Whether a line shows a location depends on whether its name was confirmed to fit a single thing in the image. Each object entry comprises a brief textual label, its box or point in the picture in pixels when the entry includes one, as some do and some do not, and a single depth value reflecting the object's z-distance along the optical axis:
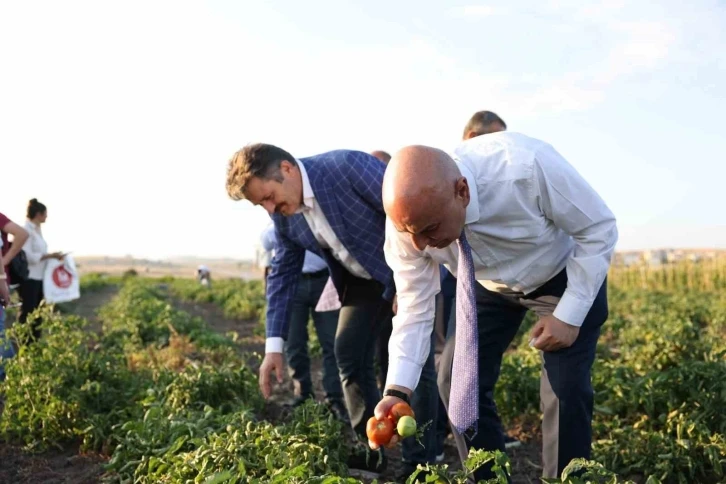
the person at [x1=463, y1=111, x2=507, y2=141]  4.45
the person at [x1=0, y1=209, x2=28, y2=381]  4.66
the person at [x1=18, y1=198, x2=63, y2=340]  6.99
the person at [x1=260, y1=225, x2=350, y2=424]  4.82
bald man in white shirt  2.40
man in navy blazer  3.21
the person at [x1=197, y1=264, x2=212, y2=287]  27.28
